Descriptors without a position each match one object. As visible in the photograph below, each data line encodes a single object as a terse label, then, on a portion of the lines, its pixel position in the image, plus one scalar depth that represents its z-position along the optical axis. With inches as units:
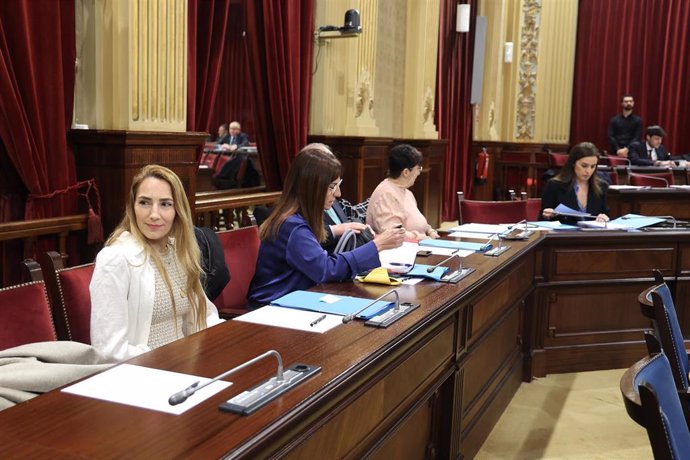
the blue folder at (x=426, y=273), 116.1
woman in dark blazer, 199.5
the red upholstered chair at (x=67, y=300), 91.5
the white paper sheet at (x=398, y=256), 123.6
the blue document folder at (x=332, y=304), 93.8
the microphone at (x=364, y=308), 89.2
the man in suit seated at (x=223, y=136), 477.5
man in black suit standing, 468.4
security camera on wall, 235.1
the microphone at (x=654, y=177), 299.0
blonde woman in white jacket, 87.0
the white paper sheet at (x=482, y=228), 173.6
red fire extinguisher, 427.2
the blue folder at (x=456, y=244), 147.0
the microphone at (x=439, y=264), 119.6
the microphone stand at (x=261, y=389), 60.6
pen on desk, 87.2
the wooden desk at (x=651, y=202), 269.3
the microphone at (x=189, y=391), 60.5
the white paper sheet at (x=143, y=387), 62.1
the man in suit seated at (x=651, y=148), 436.8
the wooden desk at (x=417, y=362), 56.9
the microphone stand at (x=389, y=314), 88.3
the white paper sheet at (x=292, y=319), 86.8
